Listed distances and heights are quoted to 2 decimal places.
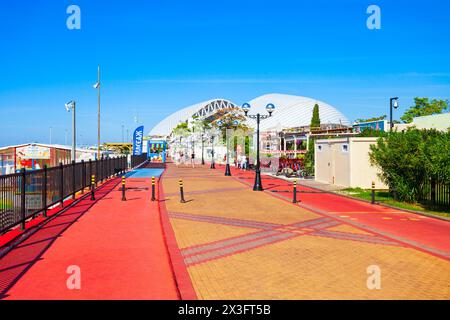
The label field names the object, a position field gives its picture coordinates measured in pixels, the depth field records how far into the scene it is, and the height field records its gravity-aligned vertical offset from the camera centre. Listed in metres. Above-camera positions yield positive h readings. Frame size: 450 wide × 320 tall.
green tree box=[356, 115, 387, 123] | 93.37 +8.34
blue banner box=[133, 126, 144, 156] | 54.91 +2.24
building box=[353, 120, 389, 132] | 44.20 +3.22
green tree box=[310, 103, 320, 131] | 73.97 +6.61
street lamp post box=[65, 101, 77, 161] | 29.61 +3.13
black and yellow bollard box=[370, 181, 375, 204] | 19.05 -1.83
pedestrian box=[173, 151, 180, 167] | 72.44 -0.19
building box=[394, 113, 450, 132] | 41.15 +3.42
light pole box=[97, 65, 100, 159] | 41.50 +5.78
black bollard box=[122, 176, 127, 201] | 19.71 -1.55
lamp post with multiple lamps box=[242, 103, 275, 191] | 25.17 -1.03
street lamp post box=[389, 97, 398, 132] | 38.44 +4.66
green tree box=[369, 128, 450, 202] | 17.34 -0.19
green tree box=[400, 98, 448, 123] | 73.94 +8.30
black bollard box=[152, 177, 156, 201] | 19.76 -1.63
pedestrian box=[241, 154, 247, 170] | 50.63 -0.88
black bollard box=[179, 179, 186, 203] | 19.24 -1.86
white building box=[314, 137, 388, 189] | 26.09 -0.50
